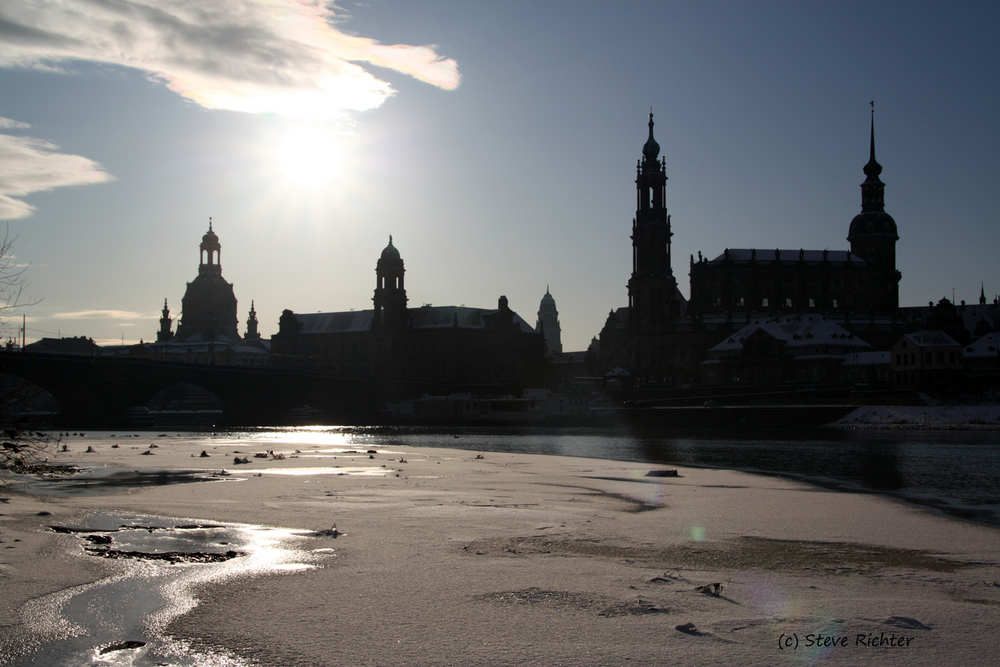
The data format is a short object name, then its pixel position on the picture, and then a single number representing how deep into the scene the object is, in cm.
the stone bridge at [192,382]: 8800
